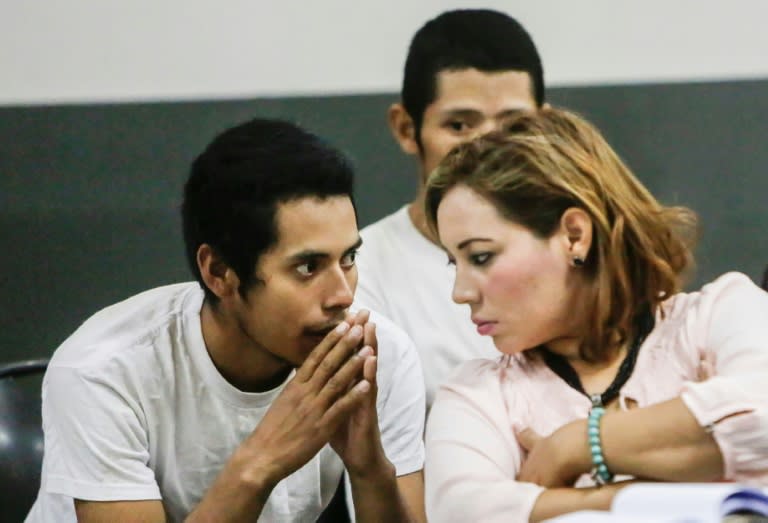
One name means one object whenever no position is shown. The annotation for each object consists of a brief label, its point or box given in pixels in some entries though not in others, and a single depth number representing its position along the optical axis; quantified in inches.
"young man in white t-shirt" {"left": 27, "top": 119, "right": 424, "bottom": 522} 182.3
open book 164.3
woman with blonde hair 177.4
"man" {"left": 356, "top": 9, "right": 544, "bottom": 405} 196.6
